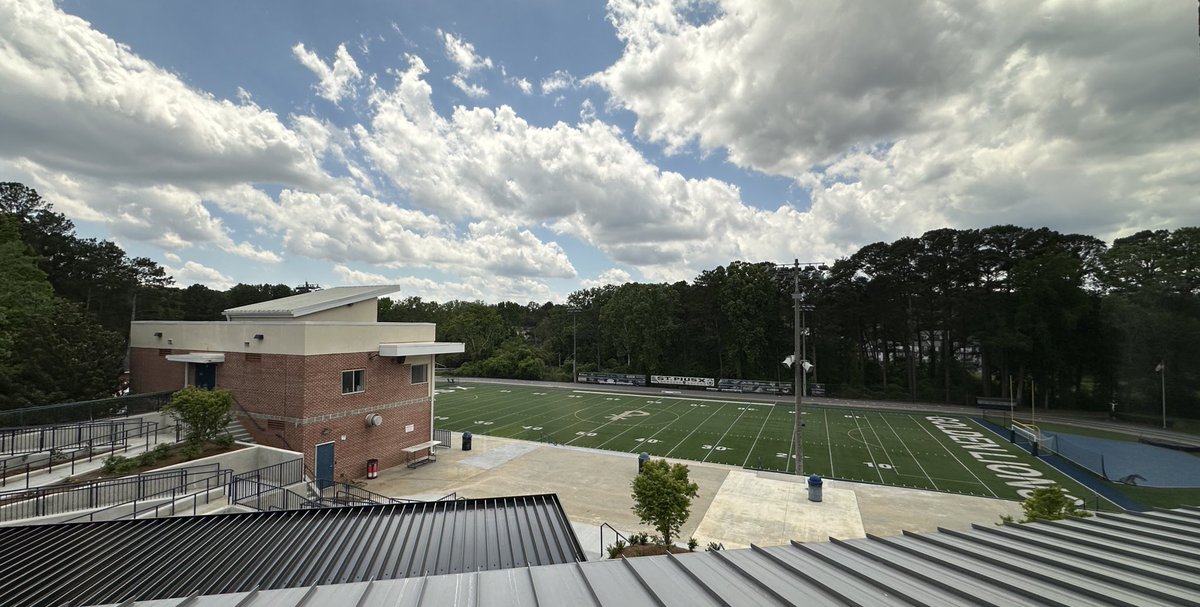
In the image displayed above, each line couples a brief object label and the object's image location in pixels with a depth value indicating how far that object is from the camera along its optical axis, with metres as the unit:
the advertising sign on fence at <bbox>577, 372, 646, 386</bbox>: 53.78
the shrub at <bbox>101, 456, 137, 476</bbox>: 13.38
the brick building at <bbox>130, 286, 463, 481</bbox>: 16.55
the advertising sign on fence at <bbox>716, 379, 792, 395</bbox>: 47.81
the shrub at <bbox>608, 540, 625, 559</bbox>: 10.88
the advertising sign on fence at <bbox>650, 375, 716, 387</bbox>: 50.94
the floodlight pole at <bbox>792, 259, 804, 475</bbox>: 18.89
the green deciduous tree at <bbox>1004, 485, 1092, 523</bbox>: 10.63
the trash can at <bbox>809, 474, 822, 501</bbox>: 16.16
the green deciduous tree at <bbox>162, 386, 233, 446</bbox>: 14.88
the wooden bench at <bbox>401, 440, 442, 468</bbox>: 19.78
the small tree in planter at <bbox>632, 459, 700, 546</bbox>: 11.30
